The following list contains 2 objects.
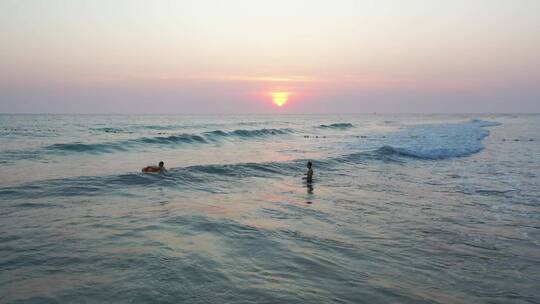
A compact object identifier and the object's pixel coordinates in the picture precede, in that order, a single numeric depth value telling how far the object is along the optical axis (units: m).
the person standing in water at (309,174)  19.13
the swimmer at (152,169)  19.94
